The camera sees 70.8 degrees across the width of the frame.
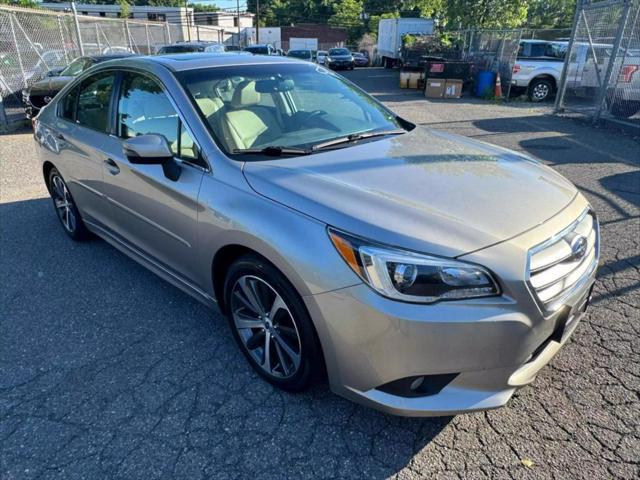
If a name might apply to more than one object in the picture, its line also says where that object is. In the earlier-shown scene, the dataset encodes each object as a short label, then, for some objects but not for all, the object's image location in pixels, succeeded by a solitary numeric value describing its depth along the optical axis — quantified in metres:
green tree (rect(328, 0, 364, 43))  67.44
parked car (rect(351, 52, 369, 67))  39.06
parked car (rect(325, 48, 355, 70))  32.84
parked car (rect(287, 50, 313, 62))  29.20
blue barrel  15.74
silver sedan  1.87
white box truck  30.72
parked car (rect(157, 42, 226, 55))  14.59
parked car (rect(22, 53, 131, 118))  10.22
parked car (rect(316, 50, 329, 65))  30.23
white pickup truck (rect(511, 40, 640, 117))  9.45
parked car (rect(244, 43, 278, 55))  23.20
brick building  65.12
